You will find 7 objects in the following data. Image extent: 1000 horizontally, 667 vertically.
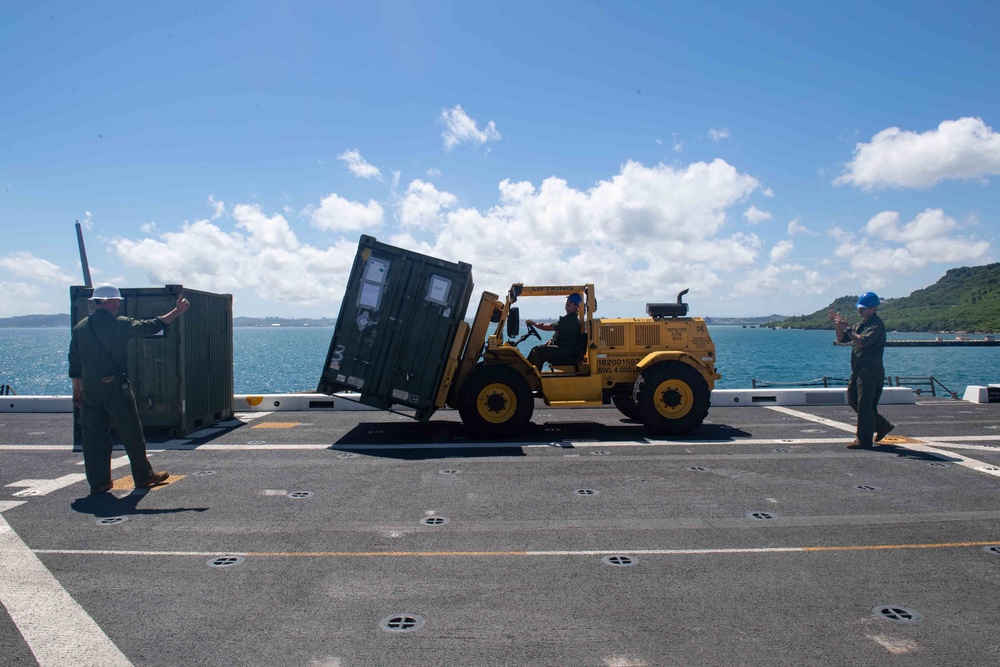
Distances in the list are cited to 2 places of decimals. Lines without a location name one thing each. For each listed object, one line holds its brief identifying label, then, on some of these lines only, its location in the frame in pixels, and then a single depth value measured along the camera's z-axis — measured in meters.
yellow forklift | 9.91
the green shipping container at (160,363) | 10.00
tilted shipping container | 9.88
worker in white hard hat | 6.72
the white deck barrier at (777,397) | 13.99
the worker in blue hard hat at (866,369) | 9.09
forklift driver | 10.48
